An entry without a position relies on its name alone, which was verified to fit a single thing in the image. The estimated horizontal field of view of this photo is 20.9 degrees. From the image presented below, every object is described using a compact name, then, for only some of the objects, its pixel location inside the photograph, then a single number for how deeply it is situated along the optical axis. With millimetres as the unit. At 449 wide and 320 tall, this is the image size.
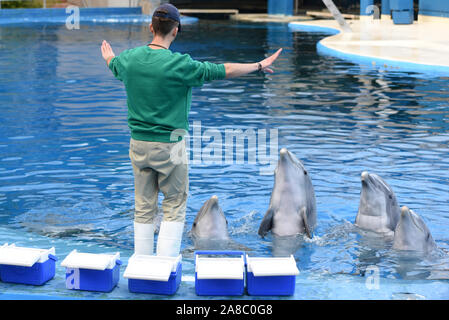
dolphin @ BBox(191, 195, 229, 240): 9044
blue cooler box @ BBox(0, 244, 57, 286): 6719
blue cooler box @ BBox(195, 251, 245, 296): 6482
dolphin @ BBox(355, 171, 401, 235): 9471
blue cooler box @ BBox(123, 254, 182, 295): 6489
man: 7216
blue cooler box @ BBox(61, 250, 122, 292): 6623
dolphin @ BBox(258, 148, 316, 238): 9450
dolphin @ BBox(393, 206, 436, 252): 8568
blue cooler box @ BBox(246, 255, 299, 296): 6538
